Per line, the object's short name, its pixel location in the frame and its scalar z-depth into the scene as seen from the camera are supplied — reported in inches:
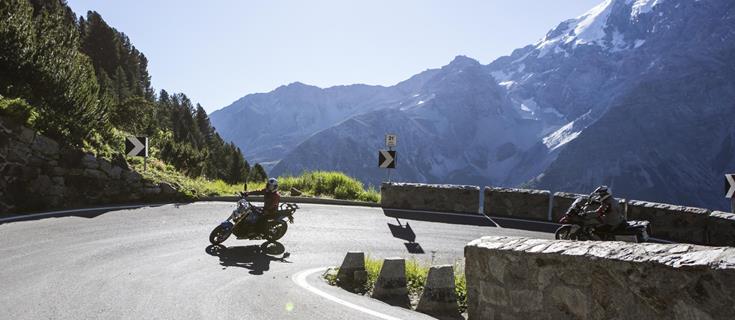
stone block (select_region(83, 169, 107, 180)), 650.8
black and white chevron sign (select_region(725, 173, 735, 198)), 610.2
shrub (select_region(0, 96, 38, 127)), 609.6
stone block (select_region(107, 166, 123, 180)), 674.8
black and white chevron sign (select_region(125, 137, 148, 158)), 738.2
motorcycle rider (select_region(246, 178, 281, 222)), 474.3
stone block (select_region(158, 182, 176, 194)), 708.7
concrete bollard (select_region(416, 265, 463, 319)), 266.4
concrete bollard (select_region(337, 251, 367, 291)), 323.0
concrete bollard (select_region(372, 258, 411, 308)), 292.4
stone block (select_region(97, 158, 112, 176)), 667.4
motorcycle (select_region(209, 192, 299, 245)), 465.1
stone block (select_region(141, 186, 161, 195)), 693.3
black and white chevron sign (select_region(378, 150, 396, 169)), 807.5
